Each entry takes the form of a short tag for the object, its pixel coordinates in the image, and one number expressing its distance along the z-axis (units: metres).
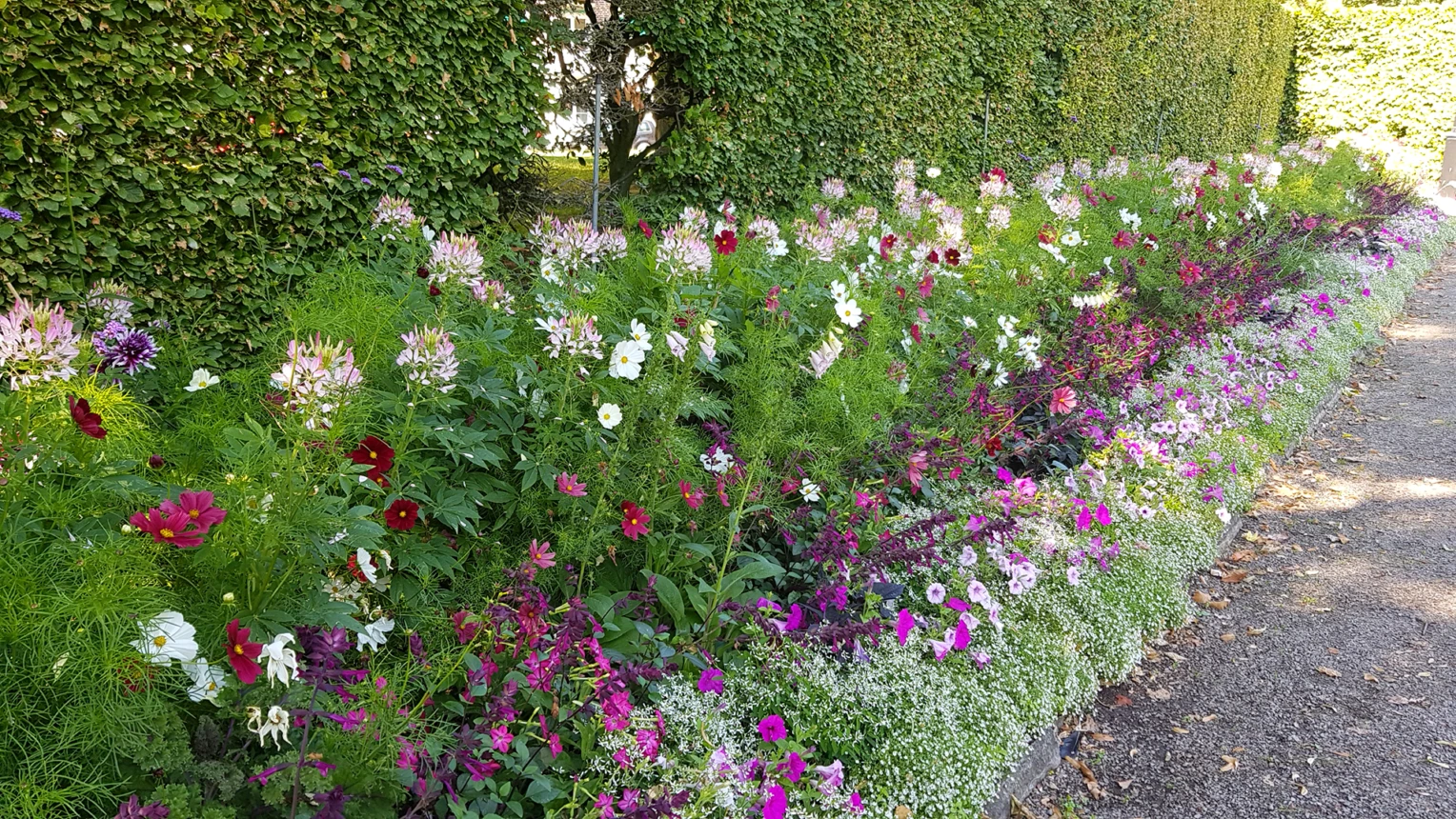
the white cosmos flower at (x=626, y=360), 2.20
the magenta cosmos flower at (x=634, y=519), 2.10
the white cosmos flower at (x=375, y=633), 1.78
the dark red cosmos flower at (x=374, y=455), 1.71
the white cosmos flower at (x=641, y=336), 2.24
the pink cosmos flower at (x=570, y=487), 2.01
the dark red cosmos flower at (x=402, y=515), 1.77
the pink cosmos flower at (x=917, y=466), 2.79
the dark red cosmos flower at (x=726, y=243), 3.13
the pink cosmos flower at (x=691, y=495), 2.29
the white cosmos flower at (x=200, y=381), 2.08
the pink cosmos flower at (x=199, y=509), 1.37
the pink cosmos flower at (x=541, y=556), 1.83
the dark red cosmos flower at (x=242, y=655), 1.31
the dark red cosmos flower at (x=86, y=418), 1.43
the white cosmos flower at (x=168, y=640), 1.33
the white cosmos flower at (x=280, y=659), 1.34
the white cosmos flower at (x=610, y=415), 2.16
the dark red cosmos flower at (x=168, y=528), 1.33
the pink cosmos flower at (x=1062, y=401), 3.53
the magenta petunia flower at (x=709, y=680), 2.13
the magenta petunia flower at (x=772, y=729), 2.05
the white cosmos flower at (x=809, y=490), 2.67
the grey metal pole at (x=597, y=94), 4.77
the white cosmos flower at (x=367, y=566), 1.69
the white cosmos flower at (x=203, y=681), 1.39
